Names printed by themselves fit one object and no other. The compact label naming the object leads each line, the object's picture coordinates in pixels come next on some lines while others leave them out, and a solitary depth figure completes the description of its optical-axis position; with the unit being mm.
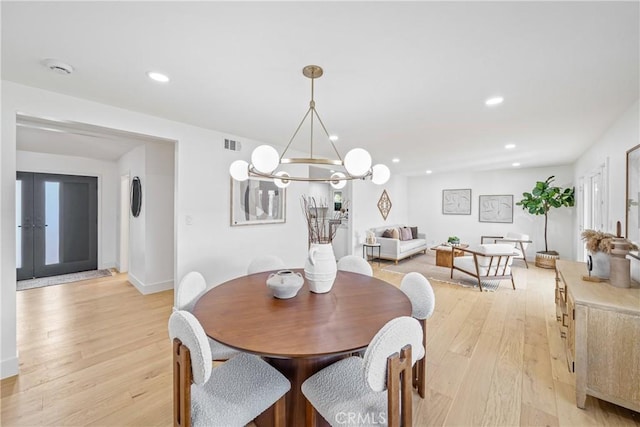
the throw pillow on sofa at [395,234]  6297
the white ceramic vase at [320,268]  1787
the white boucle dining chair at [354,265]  2490
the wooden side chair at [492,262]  4078
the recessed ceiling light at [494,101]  2296
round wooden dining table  1173
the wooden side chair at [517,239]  5588
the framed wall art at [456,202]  7316
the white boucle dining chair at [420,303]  1759
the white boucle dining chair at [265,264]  2535
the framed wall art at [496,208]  6730
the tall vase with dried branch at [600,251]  2042
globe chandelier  1672
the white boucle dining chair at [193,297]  1592
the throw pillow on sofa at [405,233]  6746
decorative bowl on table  1677
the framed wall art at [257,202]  3572
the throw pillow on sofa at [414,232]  7245
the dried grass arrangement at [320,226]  1951
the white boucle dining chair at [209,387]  1082
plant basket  5496
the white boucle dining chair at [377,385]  1034
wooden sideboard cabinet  1629
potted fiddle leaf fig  5551
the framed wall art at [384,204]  7245
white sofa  5984
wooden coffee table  5320
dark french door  4555
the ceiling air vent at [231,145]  3482
